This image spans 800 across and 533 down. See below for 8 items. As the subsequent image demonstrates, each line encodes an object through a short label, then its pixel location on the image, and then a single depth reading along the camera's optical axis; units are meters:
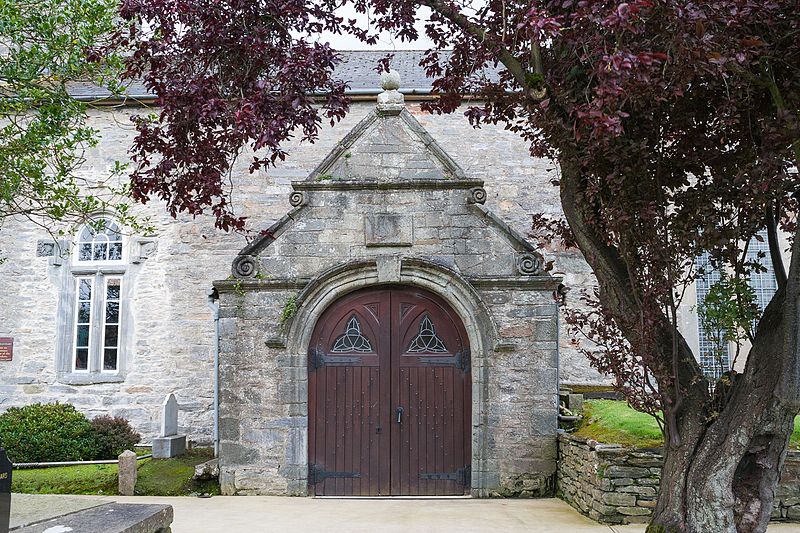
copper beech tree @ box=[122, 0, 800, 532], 4.58
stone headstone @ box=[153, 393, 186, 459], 10.54
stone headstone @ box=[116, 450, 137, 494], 9.27
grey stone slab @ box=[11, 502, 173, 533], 5.25
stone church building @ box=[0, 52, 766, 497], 9.09
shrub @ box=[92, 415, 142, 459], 11.98
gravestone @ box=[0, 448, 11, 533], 4.60
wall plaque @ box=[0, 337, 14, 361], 13.13
